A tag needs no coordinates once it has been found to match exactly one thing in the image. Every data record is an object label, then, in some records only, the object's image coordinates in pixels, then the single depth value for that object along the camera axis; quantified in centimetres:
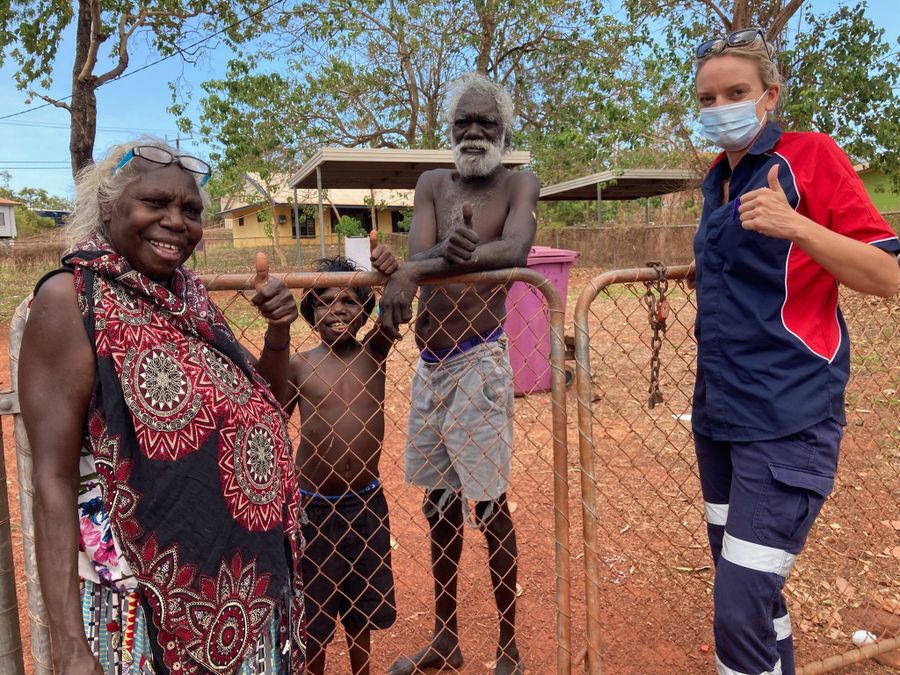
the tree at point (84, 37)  1109
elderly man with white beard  245
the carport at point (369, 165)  1135
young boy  233
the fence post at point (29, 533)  154
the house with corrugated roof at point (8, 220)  4714
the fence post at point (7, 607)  163
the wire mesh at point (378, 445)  229
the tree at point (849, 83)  920
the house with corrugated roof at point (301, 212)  2424
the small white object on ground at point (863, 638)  274
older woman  134
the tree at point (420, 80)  1641
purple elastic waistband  249
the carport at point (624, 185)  1736
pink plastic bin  618
